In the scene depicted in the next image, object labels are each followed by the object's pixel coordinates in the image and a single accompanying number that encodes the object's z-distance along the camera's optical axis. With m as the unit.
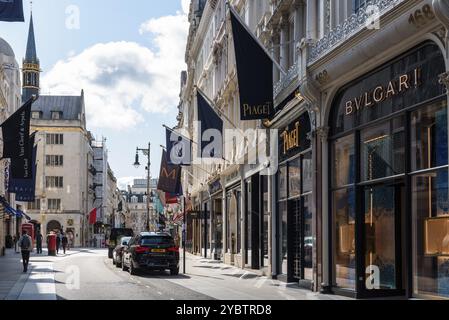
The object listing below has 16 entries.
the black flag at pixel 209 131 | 32.41
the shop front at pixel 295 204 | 23.53
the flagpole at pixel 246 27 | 23.17
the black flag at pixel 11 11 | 20.66
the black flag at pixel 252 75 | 23.53
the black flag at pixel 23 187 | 45.59
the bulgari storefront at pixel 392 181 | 15.33
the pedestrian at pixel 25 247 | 31.92
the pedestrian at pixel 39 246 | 56.54
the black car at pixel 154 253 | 30.45
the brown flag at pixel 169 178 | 49.09
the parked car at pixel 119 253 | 36.12
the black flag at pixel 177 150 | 43.38
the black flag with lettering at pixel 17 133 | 32.84
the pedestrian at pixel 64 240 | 59.48
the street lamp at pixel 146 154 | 70.95
